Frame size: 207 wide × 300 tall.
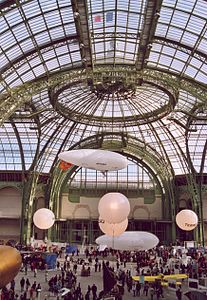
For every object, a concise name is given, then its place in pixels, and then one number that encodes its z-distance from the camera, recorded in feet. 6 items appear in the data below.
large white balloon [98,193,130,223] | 71.61
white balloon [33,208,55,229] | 130.21
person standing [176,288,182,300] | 81.08
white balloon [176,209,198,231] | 126.11
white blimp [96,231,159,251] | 72.28
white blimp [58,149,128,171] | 78.23
